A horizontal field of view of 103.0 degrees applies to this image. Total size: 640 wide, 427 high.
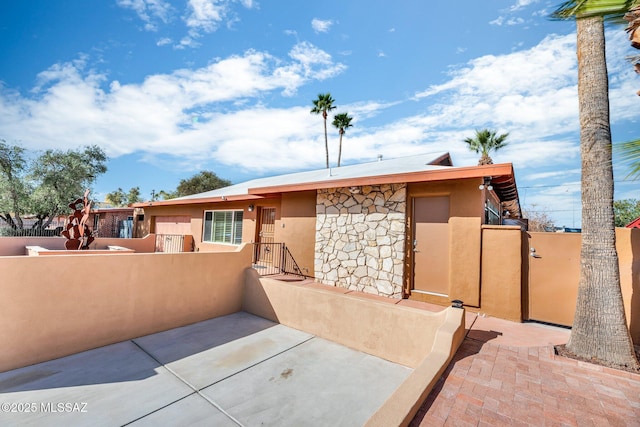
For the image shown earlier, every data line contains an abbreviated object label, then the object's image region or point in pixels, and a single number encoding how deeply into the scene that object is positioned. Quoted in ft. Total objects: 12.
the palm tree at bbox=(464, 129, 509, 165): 46.57
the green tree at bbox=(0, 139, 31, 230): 44.37
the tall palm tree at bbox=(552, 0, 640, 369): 11.19
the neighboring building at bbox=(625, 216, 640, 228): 44.33
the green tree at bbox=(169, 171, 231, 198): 98.94
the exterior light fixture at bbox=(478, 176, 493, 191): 17.24
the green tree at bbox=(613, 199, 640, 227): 81.86
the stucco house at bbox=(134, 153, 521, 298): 18.43
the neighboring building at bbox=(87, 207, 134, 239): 59.56
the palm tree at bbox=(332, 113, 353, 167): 74.43
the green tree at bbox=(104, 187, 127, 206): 148.77
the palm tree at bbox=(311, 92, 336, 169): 72.70
